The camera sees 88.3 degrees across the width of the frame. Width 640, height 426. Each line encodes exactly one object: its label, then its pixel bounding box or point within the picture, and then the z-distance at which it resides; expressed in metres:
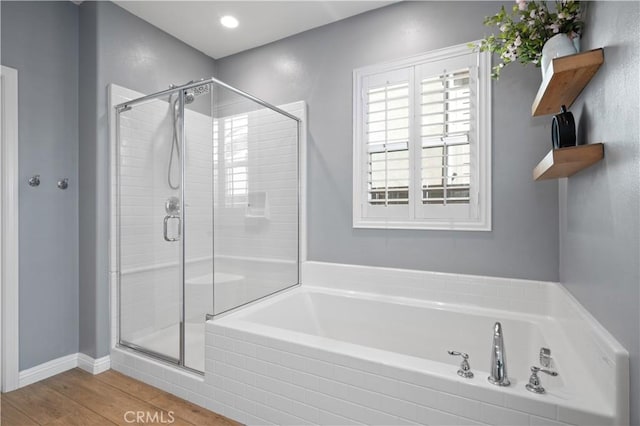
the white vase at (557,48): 1.40
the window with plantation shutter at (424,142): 2.21
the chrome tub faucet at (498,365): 1.29
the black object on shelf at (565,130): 1.37
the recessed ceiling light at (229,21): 2.68
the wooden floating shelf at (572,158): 1.23
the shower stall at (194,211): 2.09
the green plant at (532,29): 1.44
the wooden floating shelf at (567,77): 1.21
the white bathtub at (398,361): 1.21
